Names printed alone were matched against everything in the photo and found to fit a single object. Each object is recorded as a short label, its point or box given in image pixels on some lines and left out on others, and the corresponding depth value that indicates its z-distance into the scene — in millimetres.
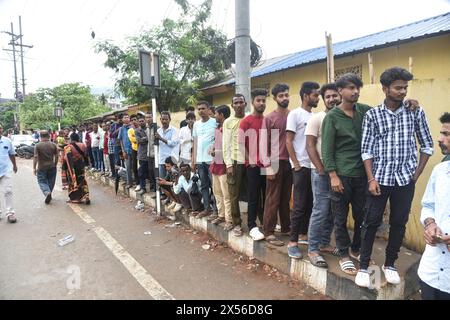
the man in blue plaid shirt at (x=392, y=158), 2621
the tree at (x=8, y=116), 38153
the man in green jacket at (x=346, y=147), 2857
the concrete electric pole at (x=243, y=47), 4898
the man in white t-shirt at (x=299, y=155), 3357
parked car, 20808
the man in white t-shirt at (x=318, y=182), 3107
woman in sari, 7379
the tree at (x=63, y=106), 25797
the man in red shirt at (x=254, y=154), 3762
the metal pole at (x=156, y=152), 5855
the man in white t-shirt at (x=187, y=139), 5629
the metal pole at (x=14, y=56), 28662
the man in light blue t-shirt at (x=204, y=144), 4824
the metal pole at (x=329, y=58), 4293
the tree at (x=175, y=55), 11117
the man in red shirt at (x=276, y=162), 3666
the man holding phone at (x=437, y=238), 1848
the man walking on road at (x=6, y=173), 6051
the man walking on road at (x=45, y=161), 7523
